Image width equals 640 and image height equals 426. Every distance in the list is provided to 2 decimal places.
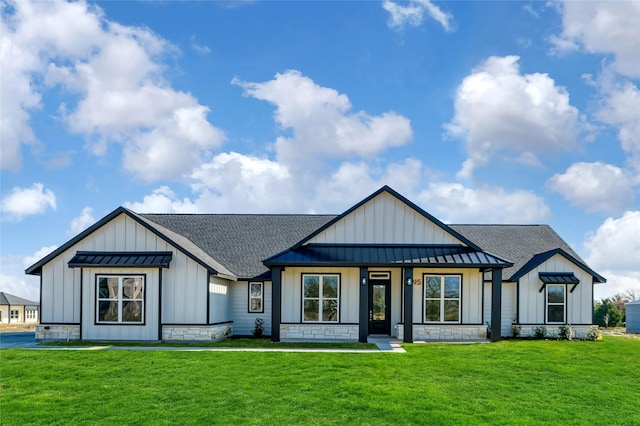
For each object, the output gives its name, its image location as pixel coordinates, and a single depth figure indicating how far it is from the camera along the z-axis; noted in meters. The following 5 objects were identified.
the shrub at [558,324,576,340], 22.30
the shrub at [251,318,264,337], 22.59
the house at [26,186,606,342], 20.00
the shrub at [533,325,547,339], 22.41
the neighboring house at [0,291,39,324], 52.22
